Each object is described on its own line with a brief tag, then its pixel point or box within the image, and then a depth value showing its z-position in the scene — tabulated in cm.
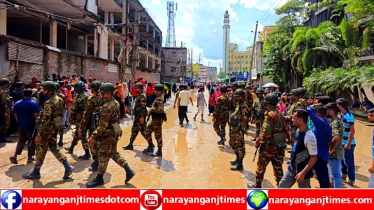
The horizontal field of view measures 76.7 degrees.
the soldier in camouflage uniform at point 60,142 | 615
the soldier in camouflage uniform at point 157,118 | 566
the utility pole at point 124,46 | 1363
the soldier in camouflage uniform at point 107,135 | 392
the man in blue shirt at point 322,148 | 310
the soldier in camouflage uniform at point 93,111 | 470
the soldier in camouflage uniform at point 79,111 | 527
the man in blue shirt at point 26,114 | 464
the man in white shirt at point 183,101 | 921
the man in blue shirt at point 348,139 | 411
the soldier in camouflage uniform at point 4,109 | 616
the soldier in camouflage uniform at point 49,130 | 417
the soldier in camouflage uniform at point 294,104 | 588
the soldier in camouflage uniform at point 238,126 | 512
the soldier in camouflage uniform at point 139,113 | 589
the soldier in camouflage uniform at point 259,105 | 713
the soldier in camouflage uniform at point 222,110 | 656
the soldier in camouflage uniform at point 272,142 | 357
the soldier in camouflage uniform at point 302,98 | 606
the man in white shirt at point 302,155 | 288
